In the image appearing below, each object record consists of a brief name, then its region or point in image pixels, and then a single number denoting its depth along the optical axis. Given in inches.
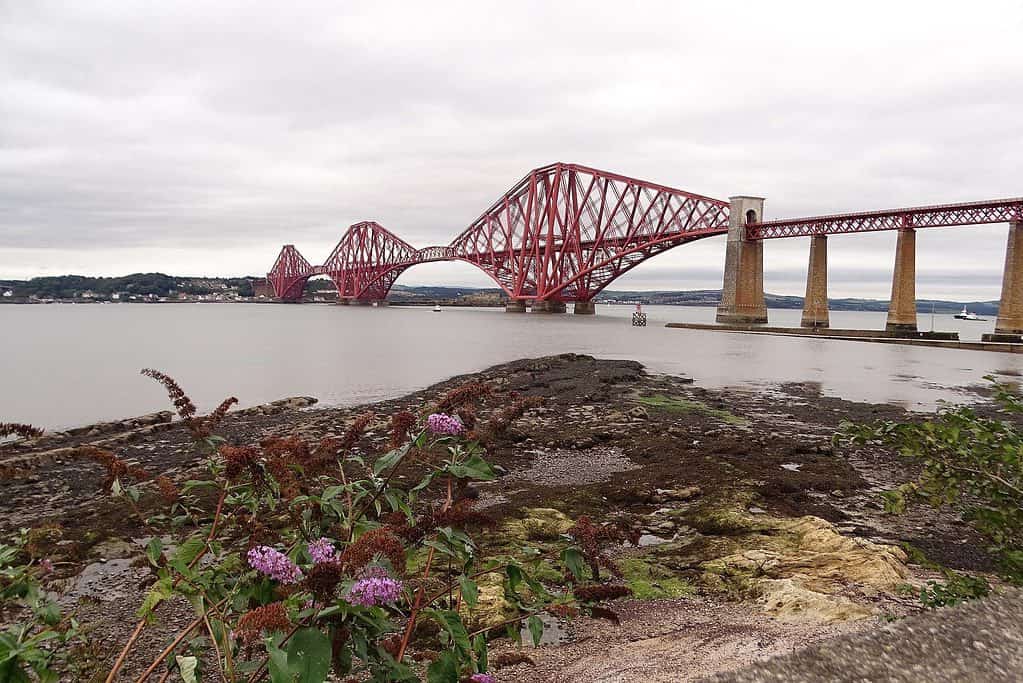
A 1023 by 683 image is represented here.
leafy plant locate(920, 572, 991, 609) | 115.4
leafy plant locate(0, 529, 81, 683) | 64.7
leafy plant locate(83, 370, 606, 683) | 69.0
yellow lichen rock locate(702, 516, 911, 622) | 152.8
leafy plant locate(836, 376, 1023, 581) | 138.0
